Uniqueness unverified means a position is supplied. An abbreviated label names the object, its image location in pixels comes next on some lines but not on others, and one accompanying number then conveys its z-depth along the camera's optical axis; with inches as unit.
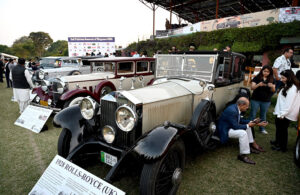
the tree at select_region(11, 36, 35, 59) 2207.4
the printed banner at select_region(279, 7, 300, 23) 411.8
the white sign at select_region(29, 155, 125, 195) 70.9
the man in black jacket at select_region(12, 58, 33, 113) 197.9
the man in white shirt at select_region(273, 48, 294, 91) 180.6
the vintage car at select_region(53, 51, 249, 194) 79.7
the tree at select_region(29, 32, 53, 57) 2471.9
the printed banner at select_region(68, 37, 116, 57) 695.1
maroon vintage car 196.1
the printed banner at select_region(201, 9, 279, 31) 451.4
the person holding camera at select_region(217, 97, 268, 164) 120.0
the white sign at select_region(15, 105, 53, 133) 170.6
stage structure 765.9
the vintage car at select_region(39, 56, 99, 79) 305.4
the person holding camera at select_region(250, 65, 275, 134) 150.0
